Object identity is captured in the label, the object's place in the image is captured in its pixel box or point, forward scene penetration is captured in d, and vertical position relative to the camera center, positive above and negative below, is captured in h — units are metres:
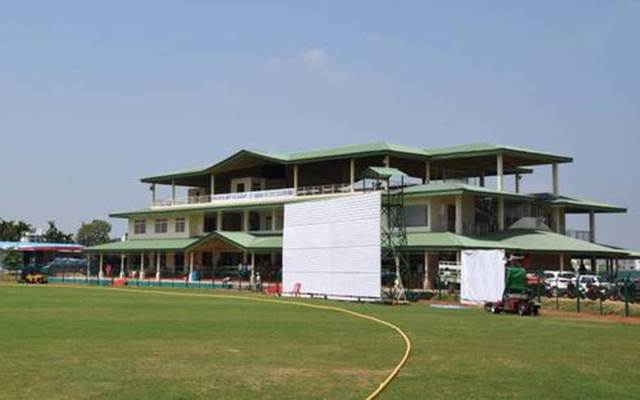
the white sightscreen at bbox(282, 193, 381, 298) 46.12 +2.06
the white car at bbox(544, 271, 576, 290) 46.78 +0.26
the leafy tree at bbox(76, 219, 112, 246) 154.00 +8.77
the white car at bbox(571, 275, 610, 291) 43.21 +0.15
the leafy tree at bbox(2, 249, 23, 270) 98.50 +1.96
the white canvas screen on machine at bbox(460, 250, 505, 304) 41.88 +0.33
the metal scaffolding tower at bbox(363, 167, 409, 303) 48.62 +3.91
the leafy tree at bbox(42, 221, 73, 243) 135.00 +6.75
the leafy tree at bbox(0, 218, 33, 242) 136.25 +7.67
